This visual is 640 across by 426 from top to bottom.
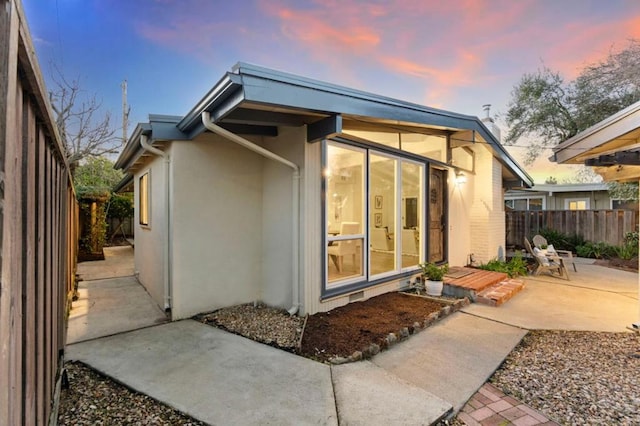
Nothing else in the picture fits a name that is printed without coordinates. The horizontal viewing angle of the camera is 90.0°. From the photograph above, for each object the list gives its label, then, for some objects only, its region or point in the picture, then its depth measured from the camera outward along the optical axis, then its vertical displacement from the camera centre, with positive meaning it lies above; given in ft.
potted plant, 19.11 -3.90
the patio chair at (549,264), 25.72 -4.00
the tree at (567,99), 35.55 +14.14
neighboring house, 49.57 +3.02
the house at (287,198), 13.93 +0.95
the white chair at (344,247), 17.08 -1.75
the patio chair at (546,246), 26.94 -2.79
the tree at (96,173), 48.65 +6.83
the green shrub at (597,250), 35.40 -4.00
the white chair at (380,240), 19.98 -1.59
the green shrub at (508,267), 25.58 -4.27
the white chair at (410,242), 21.41 -1.79
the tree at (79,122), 32.53 +10.33
